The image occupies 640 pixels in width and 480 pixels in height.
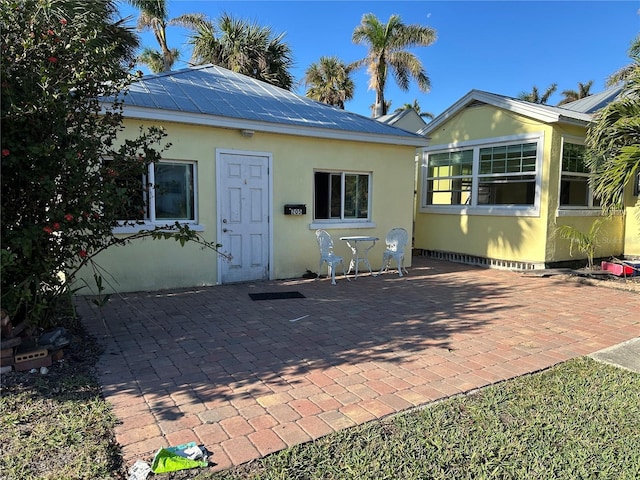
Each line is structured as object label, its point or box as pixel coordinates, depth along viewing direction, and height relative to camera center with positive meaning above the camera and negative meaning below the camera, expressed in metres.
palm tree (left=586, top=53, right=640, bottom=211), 7.37 +1.29
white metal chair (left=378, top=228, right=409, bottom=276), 8.70 -0.87
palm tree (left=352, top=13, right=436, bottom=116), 22.34 +8.37
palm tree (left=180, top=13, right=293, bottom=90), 16.91 +6.23
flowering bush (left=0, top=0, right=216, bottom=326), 3.55 +0.40
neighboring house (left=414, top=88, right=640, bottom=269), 9.19 +0.46
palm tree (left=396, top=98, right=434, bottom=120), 34.15 +7.87
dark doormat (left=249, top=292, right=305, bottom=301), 6.79 -1.53
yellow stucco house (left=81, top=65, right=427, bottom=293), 7.12 +0.44
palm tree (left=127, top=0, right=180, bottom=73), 17.55 +8.03
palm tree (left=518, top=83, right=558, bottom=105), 33.69 +9.09
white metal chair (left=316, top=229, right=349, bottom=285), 7.94 -0.91
